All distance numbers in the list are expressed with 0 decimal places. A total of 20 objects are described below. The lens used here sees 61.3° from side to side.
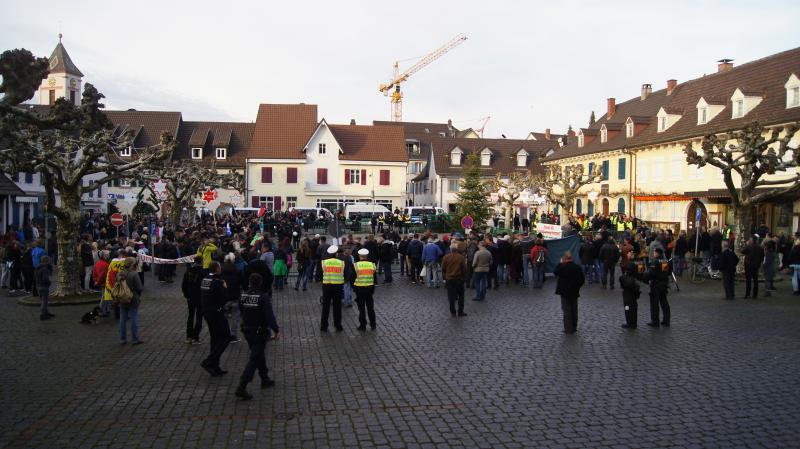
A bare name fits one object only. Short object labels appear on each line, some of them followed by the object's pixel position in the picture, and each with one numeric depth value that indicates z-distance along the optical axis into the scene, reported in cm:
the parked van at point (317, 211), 4851
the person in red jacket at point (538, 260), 2072
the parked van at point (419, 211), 4966
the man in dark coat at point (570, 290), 1300
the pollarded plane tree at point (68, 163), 1444
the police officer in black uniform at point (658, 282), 1361
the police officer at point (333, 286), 1297
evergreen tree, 4072
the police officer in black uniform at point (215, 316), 963
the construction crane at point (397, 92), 14350
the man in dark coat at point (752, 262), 1812
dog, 1415
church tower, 7781
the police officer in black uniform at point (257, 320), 885
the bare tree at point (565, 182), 4100
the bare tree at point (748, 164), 2239
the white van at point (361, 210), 4778
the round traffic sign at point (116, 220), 2734
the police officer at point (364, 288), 1336
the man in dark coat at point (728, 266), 1758
